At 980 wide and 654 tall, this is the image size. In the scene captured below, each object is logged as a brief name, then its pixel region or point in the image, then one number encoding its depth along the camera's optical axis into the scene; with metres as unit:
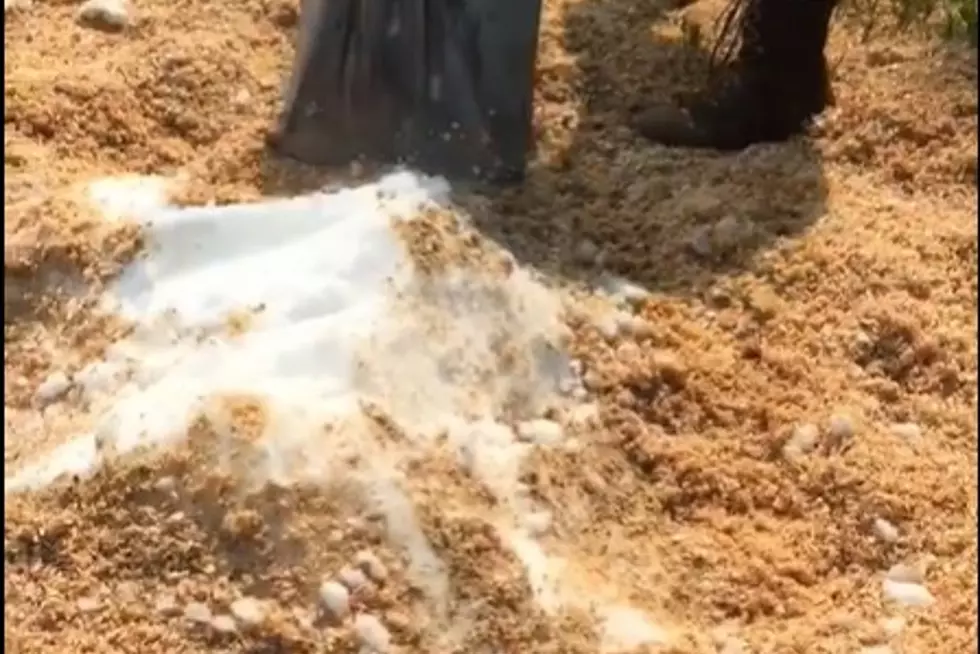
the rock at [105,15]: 3.31
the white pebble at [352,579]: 2.28
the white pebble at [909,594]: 2.43
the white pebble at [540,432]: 2.55
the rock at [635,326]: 2.75
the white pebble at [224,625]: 2.24
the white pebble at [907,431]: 2.69
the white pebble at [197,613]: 2.25
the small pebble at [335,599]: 2.26
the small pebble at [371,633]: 2.24
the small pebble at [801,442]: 2.62
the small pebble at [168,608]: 2.26
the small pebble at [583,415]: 2.60
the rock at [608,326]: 2.73
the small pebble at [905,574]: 2.46
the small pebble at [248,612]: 2.24
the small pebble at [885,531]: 2.52
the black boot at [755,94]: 3.12
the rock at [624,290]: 2.81
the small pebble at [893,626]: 2.38
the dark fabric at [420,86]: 2.96
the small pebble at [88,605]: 2.27
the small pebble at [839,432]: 2.64
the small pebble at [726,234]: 2.94
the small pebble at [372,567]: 2.29
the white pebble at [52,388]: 2.56
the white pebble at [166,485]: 2.34
